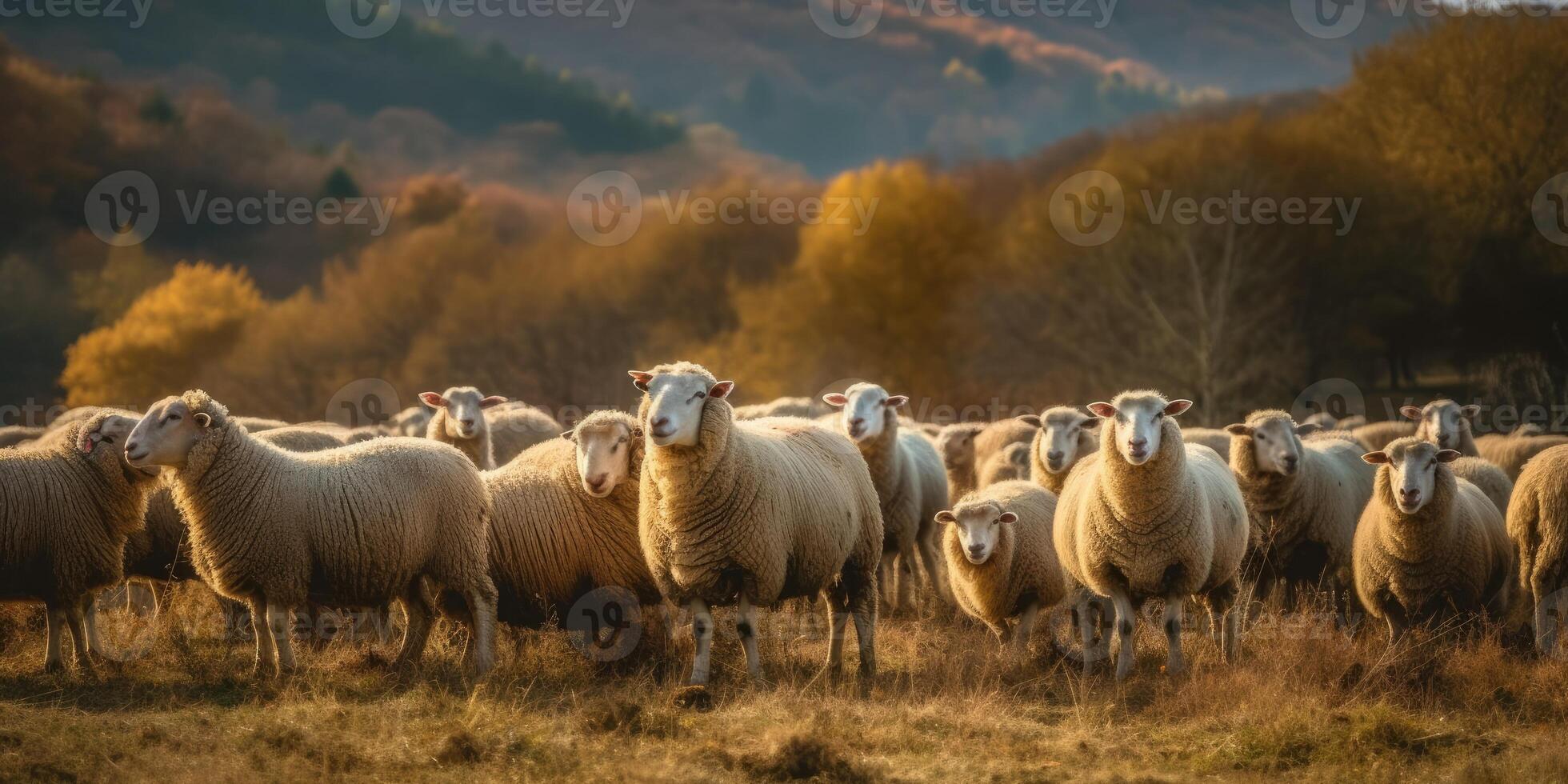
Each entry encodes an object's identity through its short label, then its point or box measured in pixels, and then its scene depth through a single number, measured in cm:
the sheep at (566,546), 1708
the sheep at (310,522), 1537
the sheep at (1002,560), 1798
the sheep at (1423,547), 1750
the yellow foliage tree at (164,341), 6925
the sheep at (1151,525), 1631
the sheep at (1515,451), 2675
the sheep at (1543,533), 1791
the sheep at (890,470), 2212
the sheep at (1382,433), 2856
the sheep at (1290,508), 2022
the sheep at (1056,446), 2259
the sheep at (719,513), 1506
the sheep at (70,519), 1586
